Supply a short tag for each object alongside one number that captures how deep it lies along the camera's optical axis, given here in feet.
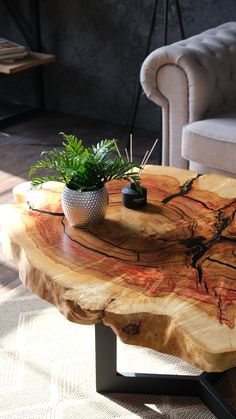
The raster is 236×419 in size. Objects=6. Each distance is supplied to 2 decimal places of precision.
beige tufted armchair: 8.94
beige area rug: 5.82
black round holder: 6.09
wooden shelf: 12.48
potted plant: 5.59
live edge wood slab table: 4.48
